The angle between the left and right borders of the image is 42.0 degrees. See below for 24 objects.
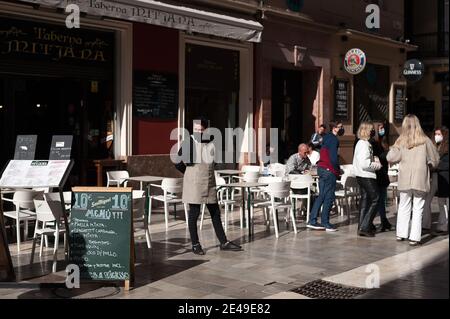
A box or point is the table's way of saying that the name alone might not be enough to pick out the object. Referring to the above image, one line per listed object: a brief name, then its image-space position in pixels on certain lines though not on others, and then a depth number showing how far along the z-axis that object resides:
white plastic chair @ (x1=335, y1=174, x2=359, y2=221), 10.40
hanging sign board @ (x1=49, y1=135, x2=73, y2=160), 7.22
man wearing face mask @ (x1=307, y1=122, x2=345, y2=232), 9.22
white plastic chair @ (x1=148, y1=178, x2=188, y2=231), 9.47
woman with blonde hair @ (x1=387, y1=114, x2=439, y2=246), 8.02
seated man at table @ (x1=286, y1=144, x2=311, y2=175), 10.39
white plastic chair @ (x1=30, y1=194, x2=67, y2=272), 6.52
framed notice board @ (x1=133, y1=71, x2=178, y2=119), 11.42
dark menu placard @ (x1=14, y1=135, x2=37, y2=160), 8.48
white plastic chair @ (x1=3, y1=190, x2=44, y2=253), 7.59
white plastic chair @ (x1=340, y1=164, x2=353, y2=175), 11.53
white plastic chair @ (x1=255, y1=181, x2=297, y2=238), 8.76
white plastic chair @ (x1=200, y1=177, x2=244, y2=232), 9.41
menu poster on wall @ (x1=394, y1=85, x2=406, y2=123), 19.69
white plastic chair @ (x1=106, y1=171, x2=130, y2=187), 10.23
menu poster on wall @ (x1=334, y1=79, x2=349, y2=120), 16.80
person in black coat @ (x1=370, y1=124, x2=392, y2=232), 9.08
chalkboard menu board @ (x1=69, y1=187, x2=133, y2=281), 5.76
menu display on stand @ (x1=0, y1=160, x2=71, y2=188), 6.00
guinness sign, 18.11
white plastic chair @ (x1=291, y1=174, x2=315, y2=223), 9.70
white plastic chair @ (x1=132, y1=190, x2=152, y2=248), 6.93
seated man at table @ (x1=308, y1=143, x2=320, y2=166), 11.26
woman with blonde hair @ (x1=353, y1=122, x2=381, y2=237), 8.56
